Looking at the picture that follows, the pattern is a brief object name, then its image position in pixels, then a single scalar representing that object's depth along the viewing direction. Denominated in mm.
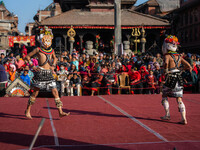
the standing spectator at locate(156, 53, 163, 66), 17078
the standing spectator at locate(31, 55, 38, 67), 15351
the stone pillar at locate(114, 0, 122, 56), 28702
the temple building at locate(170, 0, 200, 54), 40344
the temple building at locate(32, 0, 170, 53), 32594
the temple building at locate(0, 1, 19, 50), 59841
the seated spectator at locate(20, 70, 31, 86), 13133
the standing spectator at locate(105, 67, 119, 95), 13984
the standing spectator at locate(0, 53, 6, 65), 15977
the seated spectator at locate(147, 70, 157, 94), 13975
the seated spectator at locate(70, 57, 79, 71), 14609
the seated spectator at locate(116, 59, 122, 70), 15018
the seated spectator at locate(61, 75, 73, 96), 13316
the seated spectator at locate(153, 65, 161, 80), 14438
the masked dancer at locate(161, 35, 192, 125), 6891
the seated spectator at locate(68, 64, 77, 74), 13934
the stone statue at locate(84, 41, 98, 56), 25450
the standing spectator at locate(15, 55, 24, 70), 15270
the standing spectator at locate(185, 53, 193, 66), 14289
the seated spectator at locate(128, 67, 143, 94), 14047
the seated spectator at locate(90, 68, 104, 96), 13637
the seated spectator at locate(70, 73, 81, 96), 13469
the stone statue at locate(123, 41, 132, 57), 26800
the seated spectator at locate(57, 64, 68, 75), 13645
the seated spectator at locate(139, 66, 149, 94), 14227
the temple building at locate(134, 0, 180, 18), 59156
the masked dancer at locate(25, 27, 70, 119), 6992
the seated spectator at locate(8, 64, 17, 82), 13644
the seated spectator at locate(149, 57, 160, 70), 14902
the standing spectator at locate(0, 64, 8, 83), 10094
